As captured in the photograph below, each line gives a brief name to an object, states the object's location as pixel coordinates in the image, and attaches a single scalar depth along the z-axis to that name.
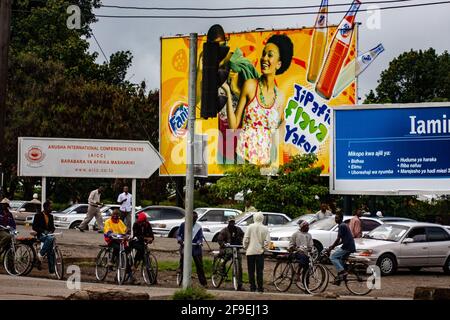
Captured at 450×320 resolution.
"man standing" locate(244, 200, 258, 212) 34.16
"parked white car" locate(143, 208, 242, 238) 36.34
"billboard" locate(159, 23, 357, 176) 47.44
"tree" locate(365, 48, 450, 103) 71.75
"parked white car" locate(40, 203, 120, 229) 39.00
